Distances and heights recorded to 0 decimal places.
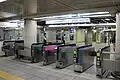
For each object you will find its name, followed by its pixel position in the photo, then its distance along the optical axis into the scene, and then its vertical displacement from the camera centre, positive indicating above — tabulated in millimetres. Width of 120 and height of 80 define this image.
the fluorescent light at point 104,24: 10888 +1043
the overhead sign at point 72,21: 8461 +1130
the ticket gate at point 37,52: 7664 -991
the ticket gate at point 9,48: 9642 -930
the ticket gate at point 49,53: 6966 -1012
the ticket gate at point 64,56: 6500 -1088
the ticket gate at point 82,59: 5844 -1138
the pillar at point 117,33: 5386 +125
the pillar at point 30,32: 8127 +260
